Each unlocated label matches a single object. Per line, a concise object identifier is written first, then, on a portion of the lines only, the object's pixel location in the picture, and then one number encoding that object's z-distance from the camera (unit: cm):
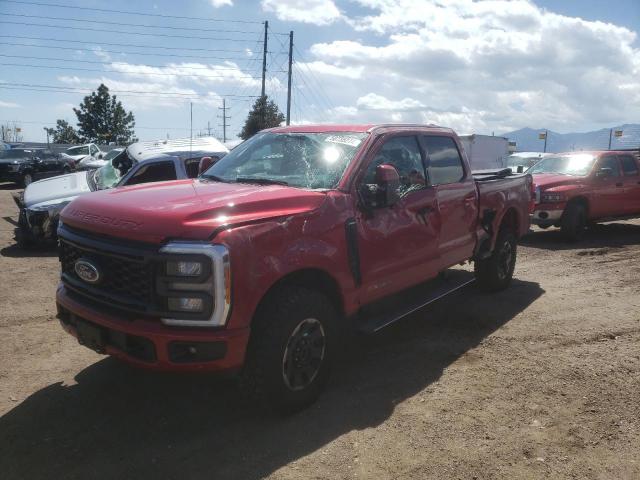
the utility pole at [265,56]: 4380
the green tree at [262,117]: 4239
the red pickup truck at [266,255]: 283
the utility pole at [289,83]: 3834
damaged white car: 792
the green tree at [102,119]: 7200
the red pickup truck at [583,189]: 980
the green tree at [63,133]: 8181
